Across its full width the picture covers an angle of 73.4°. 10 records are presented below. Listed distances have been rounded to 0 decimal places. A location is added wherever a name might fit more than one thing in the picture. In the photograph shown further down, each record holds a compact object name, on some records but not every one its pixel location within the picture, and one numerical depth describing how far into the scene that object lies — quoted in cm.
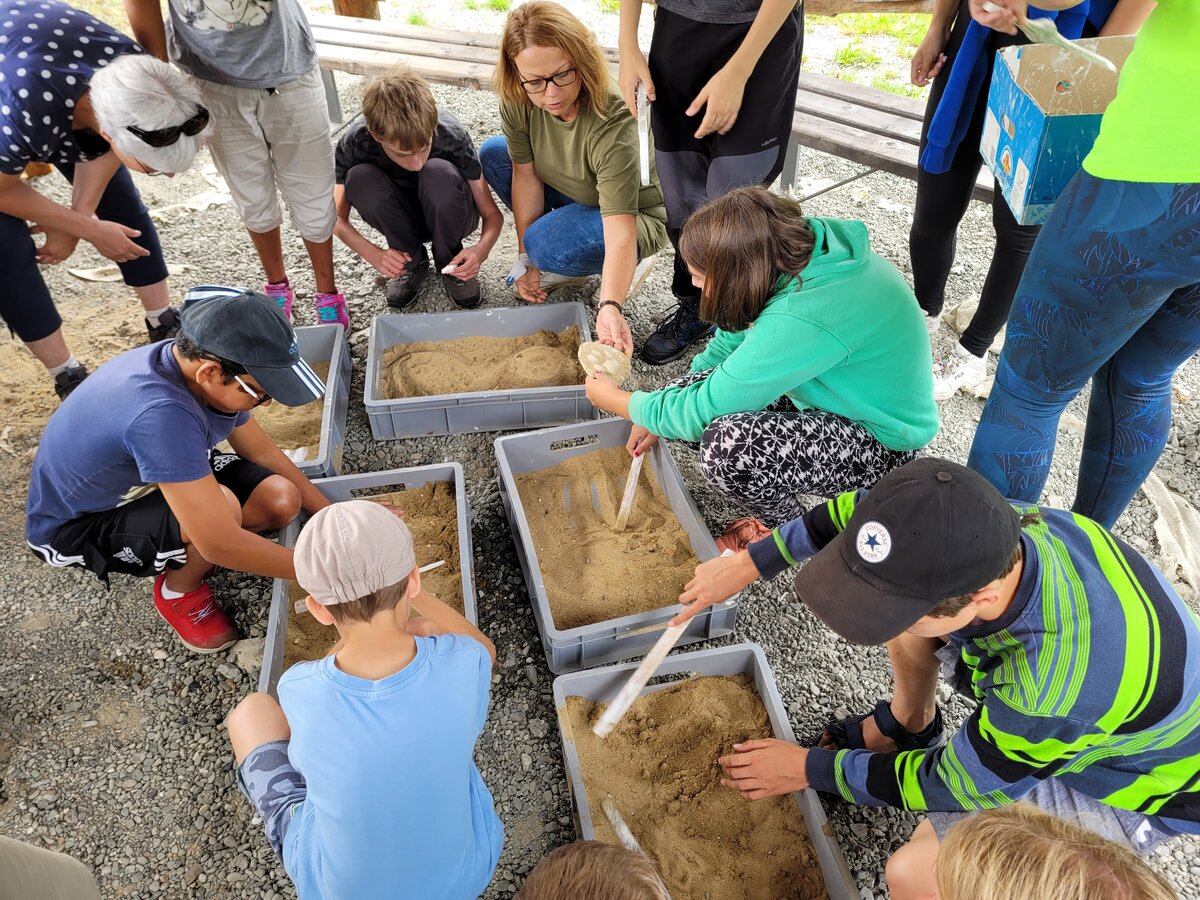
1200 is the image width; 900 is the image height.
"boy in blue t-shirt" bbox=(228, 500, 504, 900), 124
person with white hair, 208
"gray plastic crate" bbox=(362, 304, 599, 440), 258
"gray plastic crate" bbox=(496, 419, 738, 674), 195
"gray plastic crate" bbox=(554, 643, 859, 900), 161
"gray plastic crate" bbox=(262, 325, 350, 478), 237
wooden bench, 308
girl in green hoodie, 178
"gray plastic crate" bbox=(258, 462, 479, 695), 187
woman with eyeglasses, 244
